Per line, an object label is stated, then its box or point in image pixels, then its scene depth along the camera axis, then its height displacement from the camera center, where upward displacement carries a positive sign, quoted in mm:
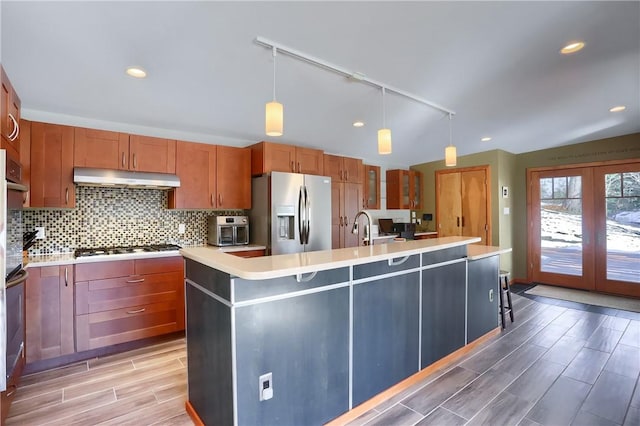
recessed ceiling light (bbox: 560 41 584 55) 2629 +1417
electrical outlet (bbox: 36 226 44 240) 2971 -132
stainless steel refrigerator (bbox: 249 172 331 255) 3795 +53
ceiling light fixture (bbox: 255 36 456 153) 2332 +1281
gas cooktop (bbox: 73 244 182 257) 2927 -320
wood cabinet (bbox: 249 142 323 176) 3918 +755
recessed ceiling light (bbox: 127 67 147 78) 2479 +1170
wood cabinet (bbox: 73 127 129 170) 2980 +677
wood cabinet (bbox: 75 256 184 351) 2795 -777
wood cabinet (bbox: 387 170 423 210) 5992 +506
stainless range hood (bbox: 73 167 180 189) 2920 +389
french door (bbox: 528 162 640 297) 4801 -234
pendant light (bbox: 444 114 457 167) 3172 +594
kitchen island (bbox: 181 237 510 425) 1578 -673
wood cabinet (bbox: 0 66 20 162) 1967 +674
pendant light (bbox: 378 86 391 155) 2676 +639
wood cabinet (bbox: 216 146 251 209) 3834 +493
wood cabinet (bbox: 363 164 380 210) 5487 +526
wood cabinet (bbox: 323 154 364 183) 4640 +724
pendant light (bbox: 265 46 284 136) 2012 +630
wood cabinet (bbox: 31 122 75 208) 2797 +484
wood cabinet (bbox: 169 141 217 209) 3537 +472
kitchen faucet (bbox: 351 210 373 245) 2586 -104
